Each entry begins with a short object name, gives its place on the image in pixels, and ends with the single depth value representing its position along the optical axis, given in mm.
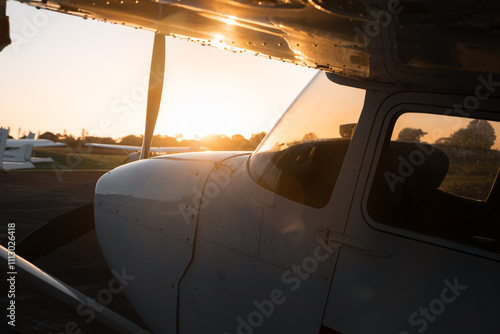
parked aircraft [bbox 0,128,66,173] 31475
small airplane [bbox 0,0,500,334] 2076
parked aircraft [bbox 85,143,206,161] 33875
